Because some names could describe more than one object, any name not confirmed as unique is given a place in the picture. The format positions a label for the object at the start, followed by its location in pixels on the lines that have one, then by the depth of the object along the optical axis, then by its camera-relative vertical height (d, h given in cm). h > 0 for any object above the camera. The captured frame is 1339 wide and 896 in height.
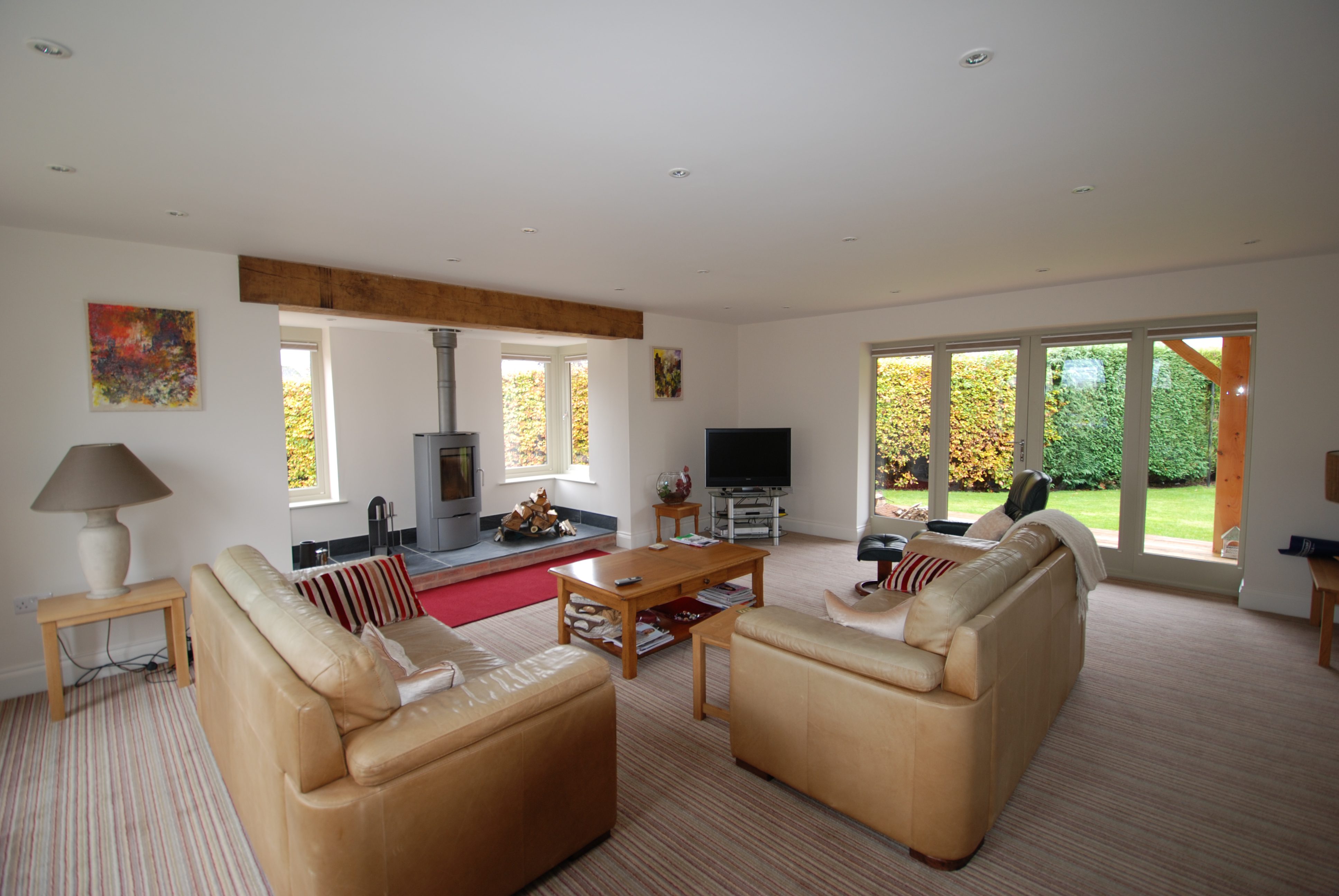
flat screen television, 673 -44
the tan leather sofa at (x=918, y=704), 190 -98
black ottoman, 436 -97
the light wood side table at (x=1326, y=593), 336 -101
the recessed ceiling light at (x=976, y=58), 164 +98
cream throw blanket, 291 -63
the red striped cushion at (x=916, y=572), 342 -88
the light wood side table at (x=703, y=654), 290 -112
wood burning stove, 586 -56
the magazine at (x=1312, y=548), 403 -89
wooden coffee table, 343 -95
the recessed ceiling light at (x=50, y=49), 155 +97
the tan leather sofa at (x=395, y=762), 151 -94
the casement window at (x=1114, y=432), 474 -13
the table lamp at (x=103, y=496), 301 -36
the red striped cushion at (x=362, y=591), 302 -87
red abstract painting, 338 +37
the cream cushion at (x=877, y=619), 216 -74
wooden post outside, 462 -12
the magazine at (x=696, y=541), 450 -91
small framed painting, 647 +50
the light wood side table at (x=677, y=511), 624 -93
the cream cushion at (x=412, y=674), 190 -83
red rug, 458 -142
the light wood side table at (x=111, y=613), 295 -96
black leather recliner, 408 -53
